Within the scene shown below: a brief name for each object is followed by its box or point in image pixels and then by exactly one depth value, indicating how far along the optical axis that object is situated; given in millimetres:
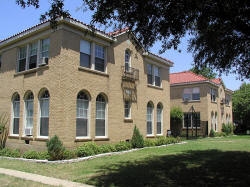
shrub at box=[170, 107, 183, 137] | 30134
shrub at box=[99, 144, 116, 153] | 16594
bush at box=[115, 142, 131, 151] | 17989
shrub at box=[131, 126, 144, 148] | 19788
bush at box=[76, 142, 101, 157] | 15217
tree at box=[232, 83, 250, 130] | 46994
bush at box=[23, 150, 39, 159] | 14938
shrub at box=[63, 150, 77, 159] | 14469
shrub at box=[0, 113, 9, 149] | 18688
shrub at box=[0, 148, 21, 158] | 16344
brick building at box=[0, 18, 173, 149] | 15633
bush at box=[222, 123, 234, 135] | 40438
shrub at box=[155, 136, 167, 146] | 22258
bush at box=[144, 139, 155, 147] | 21000
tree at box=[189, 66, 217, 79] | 14270
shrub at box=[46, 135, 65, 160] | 14083
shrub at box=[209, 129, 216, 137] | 35688
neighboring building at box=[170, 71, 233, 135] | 36250
